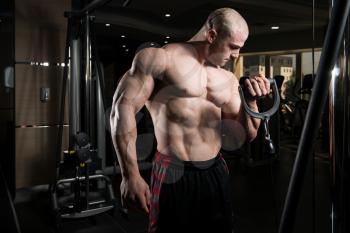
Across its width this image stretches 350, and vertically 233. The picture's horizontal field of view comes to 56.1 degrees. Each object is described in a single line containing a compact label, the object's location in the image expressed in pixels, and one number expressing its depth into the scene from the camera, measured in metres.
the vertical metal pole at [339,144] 0.90
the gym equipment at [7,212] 2.29
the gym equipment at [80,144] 2.48
